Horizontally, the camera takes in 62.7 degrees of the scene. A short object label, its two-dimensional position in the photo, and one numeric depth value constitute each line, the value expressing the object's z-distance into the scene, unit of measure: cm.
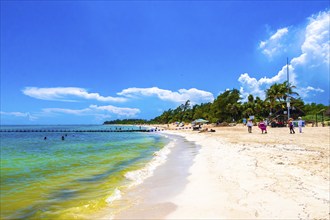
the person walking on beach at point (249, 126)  3416
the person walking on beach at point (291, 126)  2823
